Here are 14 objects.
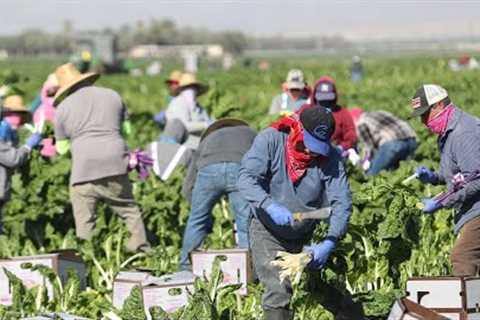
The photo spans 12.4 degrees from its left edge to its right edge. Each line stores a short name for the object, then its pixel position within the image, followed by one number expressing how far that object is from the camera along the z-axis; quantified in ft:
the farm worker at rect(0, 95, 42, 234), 53.69
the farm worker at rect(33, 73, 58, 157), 63.25
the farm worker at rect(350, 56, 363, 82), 204.49
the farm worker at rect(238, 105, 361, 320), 36.79
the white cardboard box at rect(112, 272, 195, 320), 41.25
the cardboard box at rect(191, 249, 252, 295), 45.08
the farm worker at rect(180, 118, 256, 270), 48.60
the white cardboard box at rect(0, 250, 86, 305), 45.61
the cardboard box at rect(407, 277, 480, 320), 36.72
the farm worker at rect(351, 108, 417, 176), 68.81
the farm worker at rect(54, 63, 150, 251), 52.96
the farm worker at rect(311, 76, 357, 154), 58.79
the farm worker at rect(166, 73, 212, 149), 64.67
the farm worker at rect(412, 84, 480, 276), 40.01
